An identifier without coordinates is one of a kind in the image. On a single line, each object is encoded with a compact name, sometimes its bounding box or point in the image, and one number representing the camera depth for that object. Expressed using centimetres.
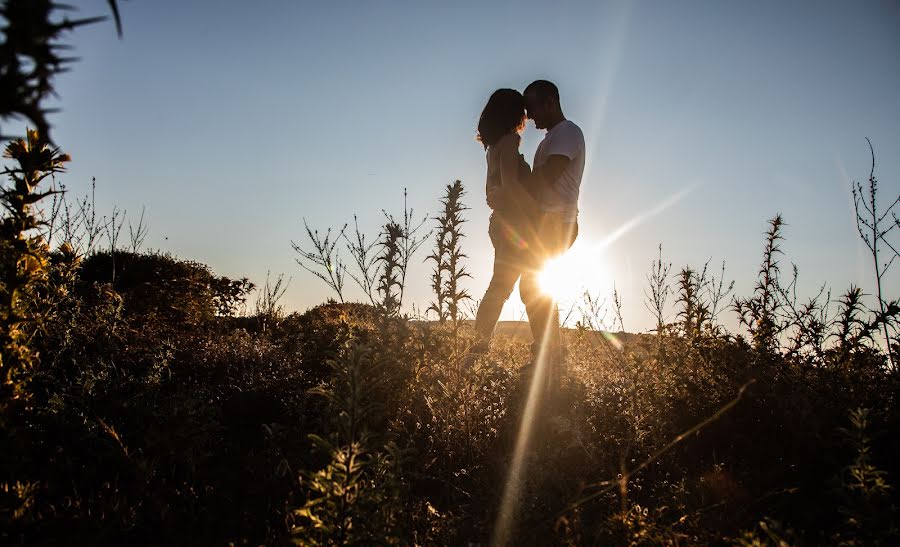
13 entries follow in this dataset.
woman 497
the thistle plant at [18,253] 232
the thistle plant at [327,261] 543
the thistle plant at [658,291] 490
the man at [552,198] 477
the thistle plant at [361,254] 536
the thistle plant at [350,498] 182
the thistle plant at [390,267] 381
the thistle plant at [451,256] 400
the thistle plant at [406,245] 391
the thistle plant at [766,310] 409
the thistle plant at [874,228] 418
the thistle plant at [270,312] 945
